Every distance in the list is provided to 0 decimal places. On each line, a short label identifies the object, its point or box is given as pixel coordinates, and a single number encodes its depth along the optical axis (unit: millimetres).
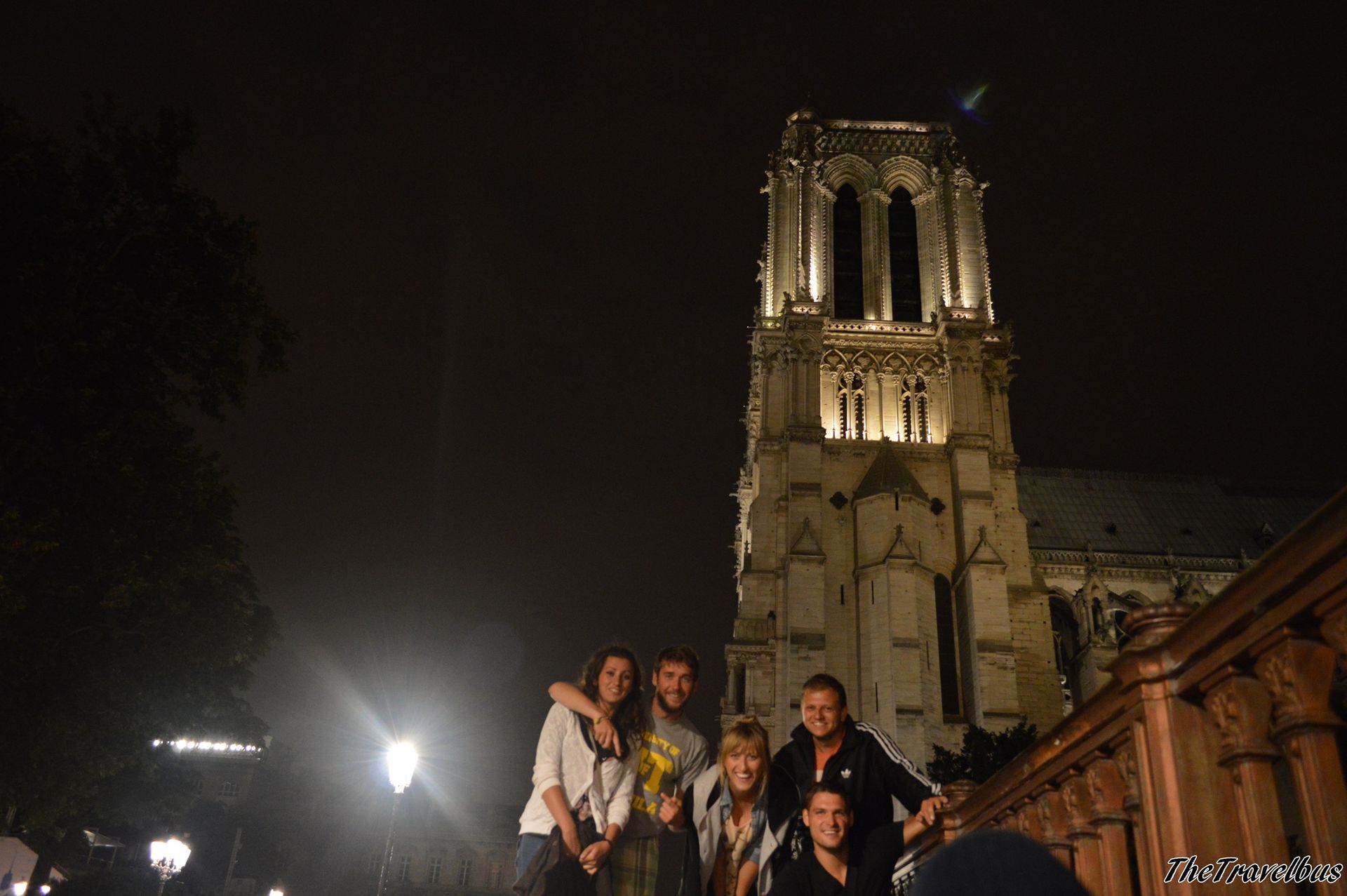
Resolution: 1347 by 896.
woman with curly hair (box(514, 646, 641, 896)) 5590
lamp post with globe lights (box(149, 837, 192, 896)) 20469
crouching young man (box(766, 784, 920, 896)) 5098
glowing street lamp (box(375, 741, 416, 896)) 15953
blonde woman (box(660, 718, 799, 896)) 5715
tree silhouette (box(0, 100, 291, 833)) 11938
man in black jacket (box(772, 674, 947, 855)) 5613
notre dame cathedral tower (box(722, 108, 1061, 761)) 33031
